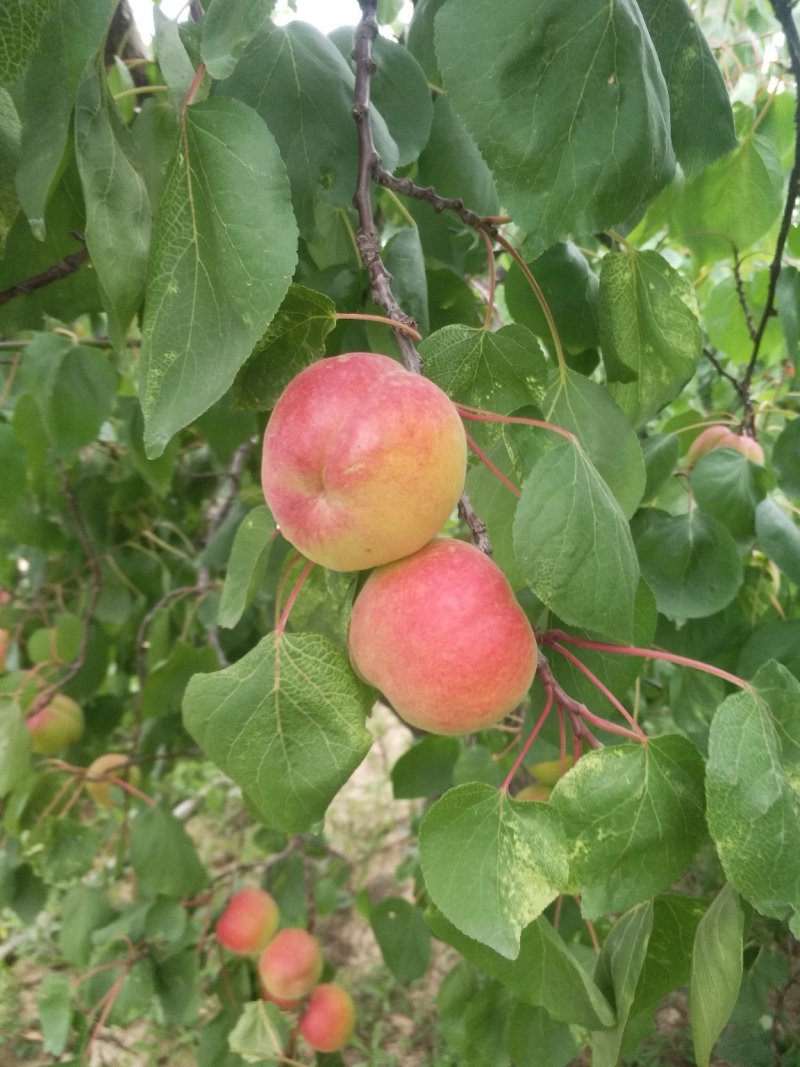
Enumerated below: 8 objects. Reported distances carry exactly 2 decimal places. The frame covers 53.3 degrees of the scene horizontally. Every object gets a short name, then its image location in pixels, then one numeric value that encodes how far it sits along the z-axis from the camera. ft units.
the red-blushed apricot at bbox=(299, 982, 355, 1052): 1.54
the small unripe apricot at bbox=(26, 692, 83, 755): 1.66
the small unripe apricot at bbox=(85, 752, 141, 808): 1.73
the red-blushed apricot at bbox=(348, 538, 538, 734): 0.62
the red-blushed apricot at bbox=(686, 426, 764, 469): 1.44
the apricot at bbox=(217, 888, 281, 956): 1.59
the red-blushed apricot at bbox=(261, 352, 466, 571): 0.59
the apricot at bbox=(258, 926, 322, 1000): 1.52
